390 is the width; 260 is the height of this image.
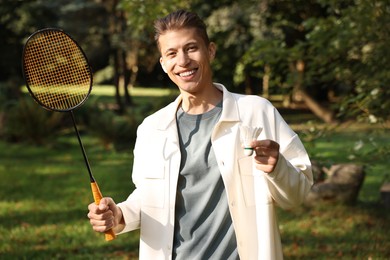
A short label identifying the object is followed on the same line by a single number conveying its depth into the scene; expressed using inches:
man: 108.7
